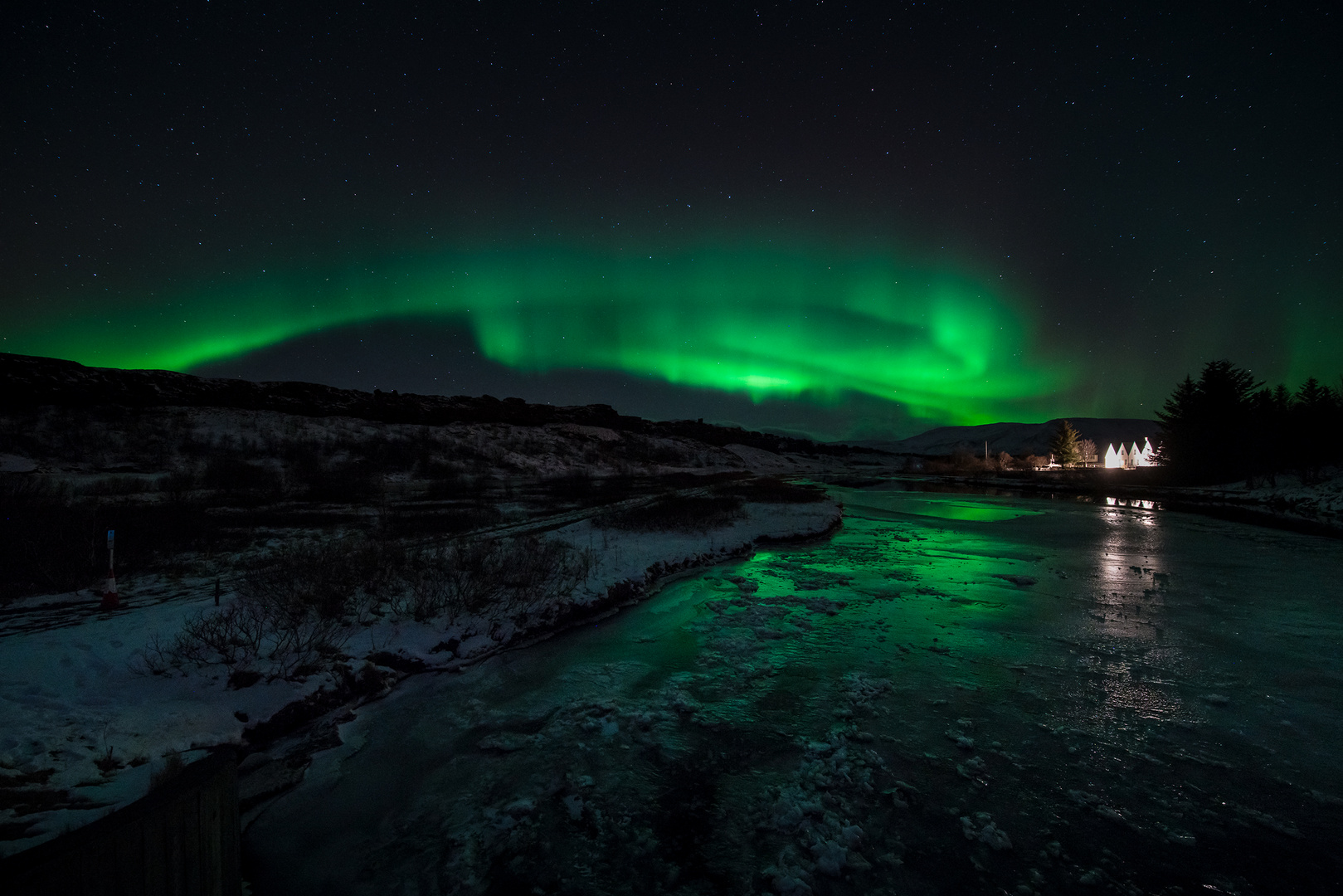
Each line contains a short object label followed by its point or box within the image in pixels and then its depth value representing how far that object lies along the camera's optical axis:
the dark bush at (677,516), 21.77
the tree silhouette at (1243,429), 38.78
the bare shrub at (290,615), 7.72
